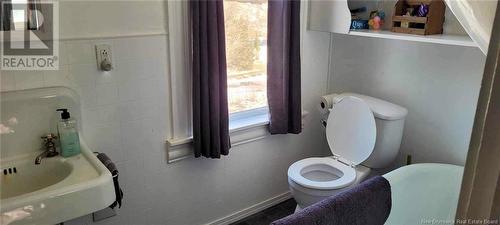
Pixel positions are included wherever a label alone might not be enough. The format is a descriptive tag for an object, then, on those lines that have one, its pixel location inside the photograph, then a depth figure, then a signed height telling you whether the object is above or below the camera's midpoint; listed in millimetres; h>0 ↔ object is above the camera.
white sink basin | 1042 -515
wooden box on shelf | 1825 +84
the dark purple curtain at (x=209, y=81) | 1712 -235
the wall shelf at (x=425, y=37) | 1634 -2
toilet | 1891 -627
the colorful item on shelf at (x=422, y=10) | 1848 +136
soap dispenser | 1399 -406
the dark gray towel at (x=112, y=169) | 1408 -537
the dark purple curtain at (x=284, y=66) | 2035 -188
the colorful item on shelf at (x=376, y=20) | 2100 +92
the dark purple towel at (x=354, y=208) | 1223 -627
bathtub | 1681 -754
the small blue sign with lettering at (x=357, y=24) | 2105 +67
